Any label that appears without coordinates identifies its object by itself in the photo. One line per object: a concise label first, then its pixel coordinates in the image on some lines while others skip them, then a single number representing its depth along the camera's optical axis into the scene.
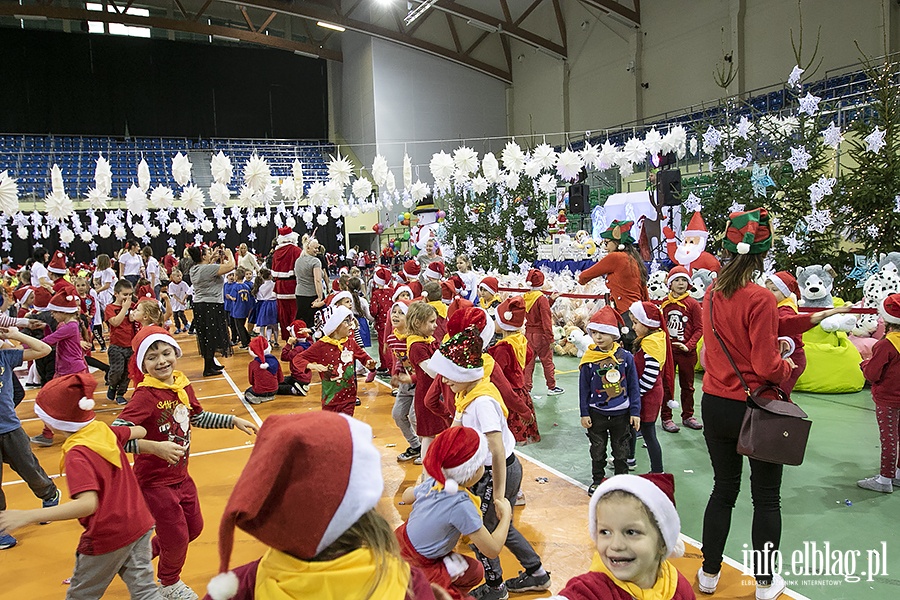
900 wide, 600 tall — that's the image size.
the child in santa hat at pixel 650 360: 4.25
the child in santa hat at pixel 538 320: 6.39
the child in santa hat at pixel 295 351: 6.77
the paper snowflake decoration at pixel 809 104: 7.07
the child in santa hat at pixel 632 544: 1.57
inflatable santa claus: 6.95
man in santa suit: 7.96
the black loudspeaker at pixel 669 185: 9.65
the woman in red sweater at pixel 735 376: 2.62
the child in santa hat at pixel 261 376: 7.20
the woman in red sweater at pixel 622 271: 5.45
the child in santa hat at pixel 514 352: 4.20
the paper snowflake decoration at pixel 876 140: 6.34
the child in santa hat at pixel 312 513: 1.02
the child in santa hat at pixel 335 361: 4.25
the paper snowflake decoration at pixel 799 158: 7.24
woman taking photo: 8.52
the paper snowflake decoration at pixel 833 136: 6.72
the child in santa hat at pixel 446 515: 2.15
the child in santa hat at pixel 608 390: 3.90
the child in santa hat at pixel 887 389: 3.82
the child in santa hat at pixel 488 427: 2.80
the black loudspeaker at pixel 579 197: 12.05
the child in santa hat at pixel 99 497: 2.38
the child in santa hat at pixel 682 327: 5.27
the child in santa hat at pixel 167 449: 2.87
